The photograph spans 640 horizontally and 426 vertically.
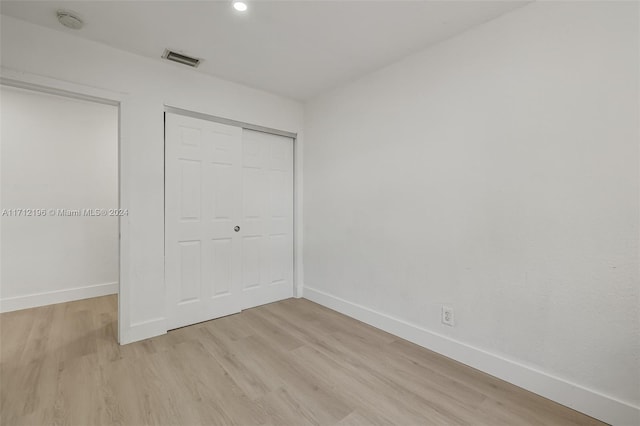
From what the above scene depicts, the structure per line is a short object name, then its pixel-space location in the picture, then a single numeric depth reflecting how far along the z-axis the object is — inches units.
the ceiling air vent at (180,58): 102.5
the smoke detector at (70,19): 80.9
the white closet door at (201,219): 112.5
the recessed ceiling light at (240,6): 76.4
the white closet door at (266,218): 135.8
